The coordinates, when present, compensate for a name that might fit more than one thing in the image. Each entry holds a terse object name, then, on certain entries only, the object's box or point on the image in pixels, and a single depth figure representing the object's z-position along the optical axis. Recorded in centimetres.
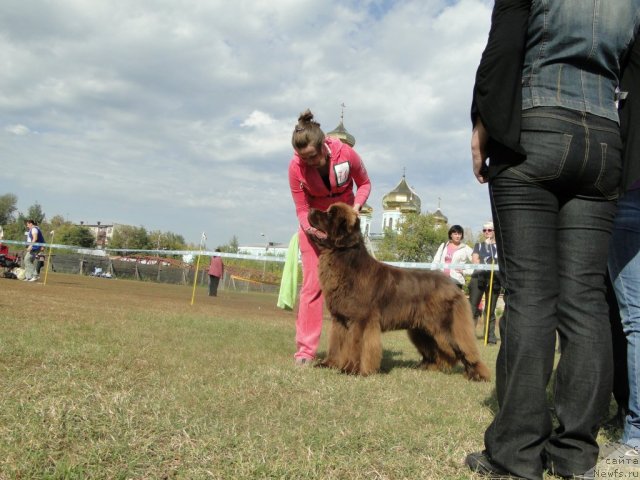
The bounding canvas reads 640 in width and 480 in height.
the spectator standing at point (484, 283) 1056
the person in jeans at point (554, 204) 215
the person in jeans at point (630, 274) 245
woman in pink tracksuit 496
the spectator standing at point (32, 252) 1655
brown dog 475
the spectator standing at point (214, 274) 2080
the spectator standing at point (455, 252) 1056
